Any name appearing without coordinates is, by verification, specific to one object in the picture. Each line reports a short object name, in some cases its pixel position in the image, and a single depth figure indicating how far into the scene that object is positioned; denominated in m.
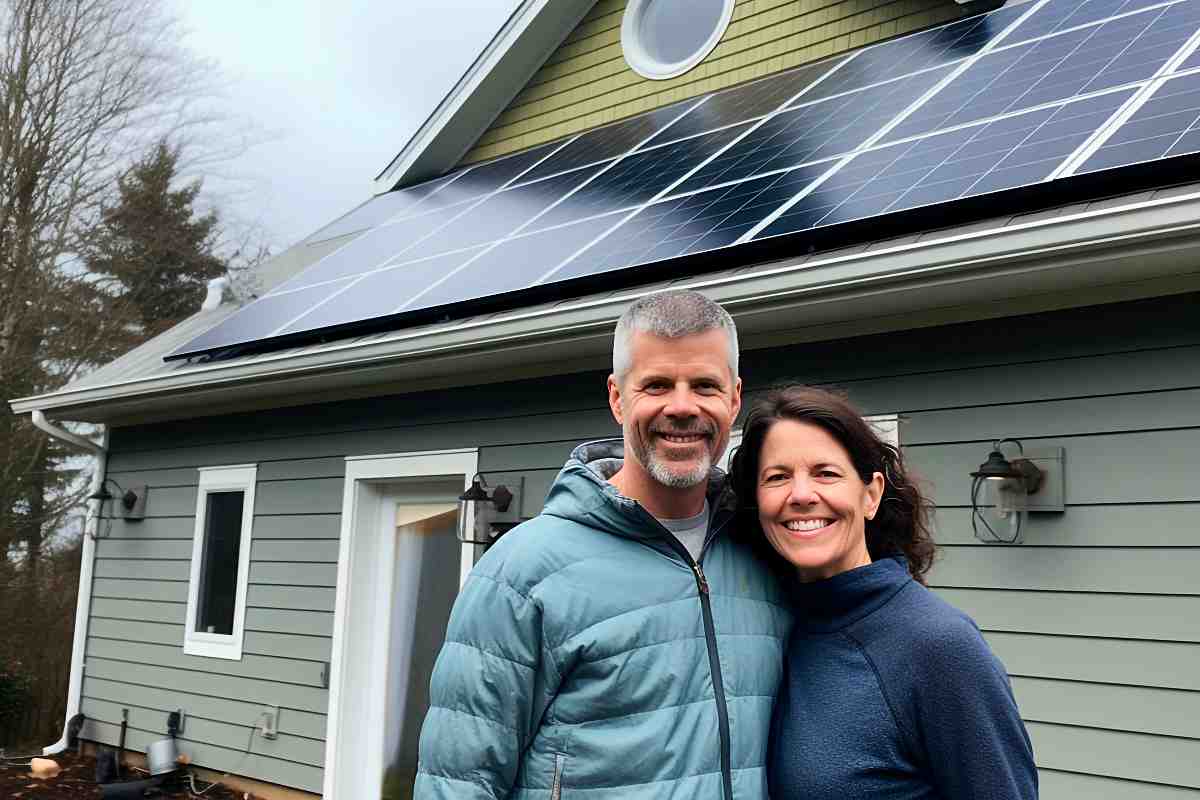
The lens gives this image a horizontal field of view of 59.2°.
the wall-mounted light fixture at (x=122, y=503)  9.13
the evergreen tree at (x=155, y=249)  17.89
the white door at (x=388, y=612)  7.02
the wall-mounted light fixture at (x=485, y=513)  6.26
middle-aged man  1.99
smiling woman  1.85
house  4.02
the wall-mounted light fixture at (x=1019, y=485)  4.20
